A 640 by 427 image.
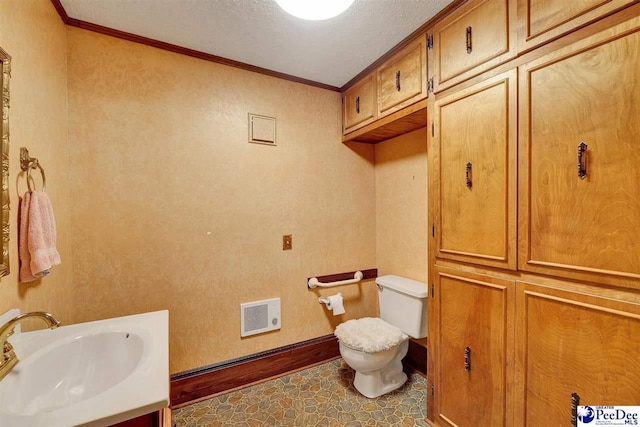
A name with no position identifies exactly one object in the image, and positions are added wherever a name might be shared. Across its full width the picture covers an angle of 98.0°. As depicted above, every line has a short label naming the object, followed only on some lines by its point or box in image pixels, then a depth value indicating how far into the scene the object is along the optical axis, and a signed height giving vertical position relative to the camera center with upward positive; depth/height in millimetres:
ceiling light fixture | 1260 +933
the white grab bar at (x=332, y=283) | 2311 -632
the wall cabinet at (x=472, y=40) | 1256 +826
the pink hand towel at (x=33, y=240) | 1123 -113
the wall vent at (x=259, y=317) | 2073 -817
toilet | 1851 -888
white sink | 692 -510
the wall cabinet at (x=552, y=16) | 991 +729
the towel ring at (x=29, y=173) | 1188 +171
